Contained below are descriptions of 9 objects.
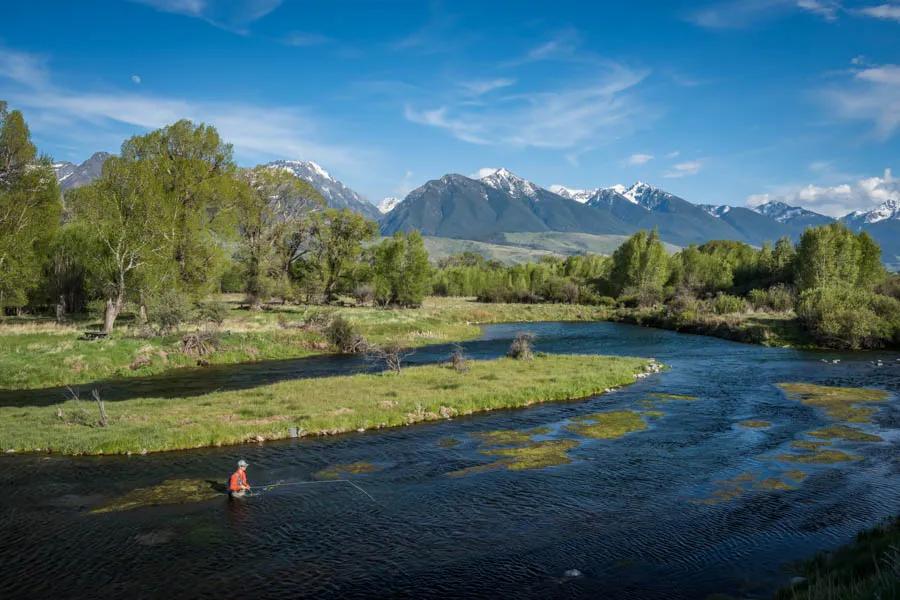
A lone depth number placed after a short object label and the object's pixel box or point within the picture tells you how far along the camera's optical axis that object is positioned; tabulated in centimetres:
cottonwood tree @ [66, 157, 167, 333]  6291
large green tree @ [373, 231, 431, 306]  10988
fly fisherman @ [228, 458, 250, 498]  2420
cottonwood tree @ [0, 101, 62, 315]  5832
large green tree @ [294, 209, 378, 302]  9788
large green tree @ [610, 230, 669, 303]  14438
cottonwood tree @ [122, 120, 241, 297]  6888
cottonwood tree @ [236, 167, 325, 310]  8550
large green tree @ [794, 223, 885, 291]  11144
